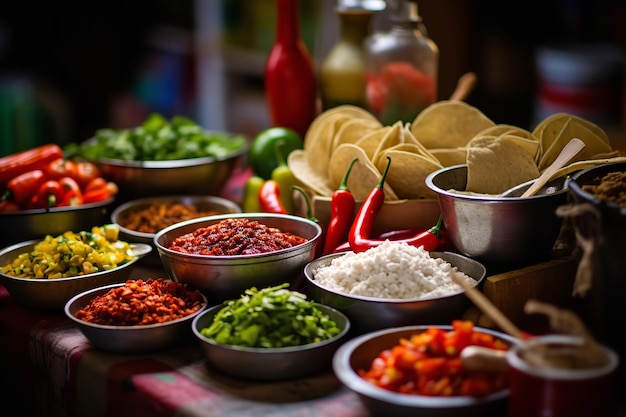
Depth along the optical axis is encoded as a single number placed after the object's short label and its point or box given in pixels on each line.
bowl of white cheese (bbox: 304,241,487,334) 1.61
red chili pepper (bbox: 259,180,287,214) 2.32
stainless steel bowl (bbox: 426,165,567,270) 1.70
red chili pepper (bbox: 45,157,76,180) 2.51
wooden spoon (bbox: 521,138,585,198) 1.77
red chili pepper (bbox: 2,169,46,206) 2.38
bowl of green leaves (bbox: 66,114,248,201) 2.58
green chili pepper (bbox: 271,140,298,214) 2.47
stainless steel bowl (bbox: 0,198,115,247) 2.29
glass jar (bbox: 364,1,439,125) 2.59
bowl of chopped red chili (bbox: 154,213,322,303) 1.78
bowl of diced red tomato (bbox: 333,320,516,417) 1.28
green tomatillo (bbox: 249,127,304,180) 2.65
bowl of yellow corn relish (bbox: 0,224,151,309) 1.90
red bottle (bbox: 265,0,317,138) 2.81
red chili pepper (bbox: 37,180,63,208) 2.35
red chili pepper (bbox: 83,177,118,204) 2.46
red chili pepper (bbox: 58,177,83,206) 2.40
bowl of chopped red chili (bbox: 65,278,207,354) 1.64
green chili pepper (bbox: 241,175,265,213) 2.53
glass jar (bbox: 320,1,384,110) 2.76
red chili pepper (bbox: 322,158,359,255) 2.10
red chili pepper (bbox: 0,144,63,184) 2.46
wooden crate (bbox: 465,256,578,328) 1.67
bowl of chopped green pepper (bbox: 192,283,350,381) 1.51
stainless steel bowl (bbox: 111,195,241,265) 2.42
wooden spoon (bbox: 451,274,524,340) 1.36
